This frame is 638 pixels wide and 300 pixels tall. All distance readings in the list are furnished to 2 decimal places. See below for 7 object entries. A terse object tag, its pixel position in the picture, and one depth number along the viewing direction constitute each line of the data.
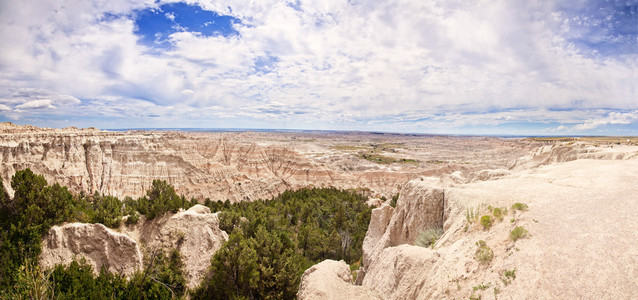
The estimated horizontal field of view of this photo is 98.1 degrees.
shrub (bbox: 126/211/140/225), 17.06
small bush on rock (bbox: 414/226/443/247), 12.22
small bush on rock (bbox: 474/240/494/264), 7.24
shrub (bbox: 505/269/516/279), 6.45
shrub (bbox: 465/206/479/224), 9.66
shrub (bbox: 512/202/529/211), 8.96
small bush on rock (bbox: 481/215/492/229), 8.91
